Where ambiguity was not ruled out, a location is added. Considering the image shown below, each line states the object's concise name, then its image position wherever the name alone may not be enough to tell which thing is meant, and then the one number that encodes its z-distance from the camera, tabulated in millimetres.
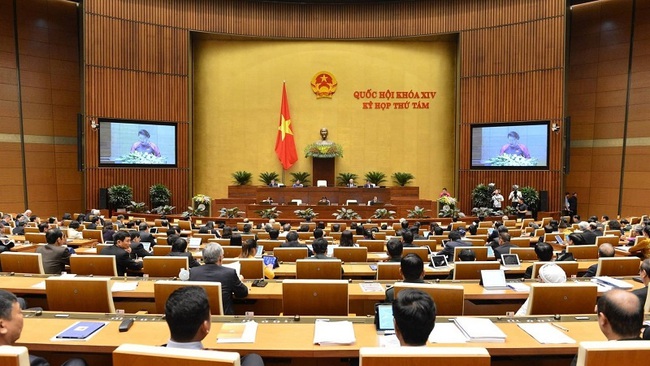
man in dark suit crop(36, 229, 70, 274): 5207
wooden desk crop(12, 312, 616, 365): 2504
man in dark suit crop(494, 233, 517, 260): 6043
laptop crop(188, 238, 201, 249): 6745
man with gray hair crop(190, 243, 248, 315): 3605
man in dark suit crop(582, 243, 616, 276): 5230
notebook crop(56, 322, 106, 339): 2627
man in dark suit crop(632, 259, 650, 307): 3364
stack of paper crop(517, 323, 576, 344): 2604
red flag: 17000
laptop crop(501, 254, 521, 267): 5125
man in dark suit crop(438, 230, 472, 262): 6027
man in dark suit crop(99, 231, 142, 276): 5176
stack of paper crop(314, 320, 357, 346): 2566
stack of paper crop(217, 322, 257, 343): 2606
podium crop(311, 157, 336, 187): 17156
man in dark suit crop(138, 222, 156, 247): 7114
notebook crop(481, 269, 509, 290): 3965
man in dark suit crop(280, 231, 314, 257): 6387
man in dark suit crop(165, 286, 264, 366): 2086
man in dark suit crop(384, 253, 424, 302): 3469
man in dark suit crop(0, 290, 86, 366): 2135
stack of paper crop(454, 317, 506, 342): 2594
